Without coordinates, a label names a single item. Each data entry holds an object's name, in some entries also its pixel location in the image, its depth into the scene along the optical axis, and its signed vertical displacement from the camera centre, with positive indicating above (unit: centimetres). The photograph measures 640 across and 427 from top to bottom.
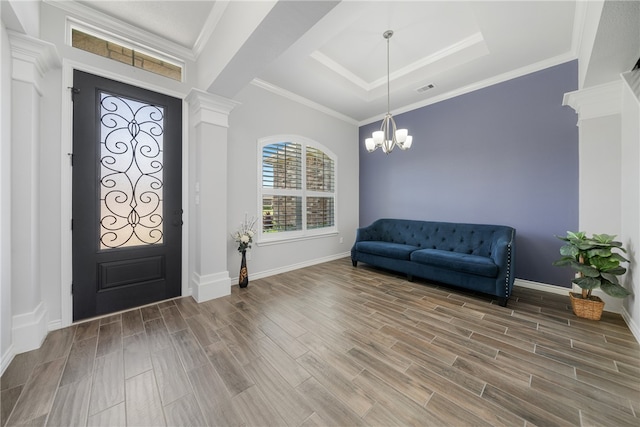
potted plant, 220 -56
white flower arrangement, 322 -32
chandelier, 294 +99
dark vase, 322 -92
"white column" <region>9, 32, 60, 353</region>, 179 +20
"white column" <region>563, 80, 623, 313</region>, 249 +59
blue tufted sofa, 270 -60
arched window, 378 +45
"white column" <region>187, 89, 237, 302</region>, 281 +23
